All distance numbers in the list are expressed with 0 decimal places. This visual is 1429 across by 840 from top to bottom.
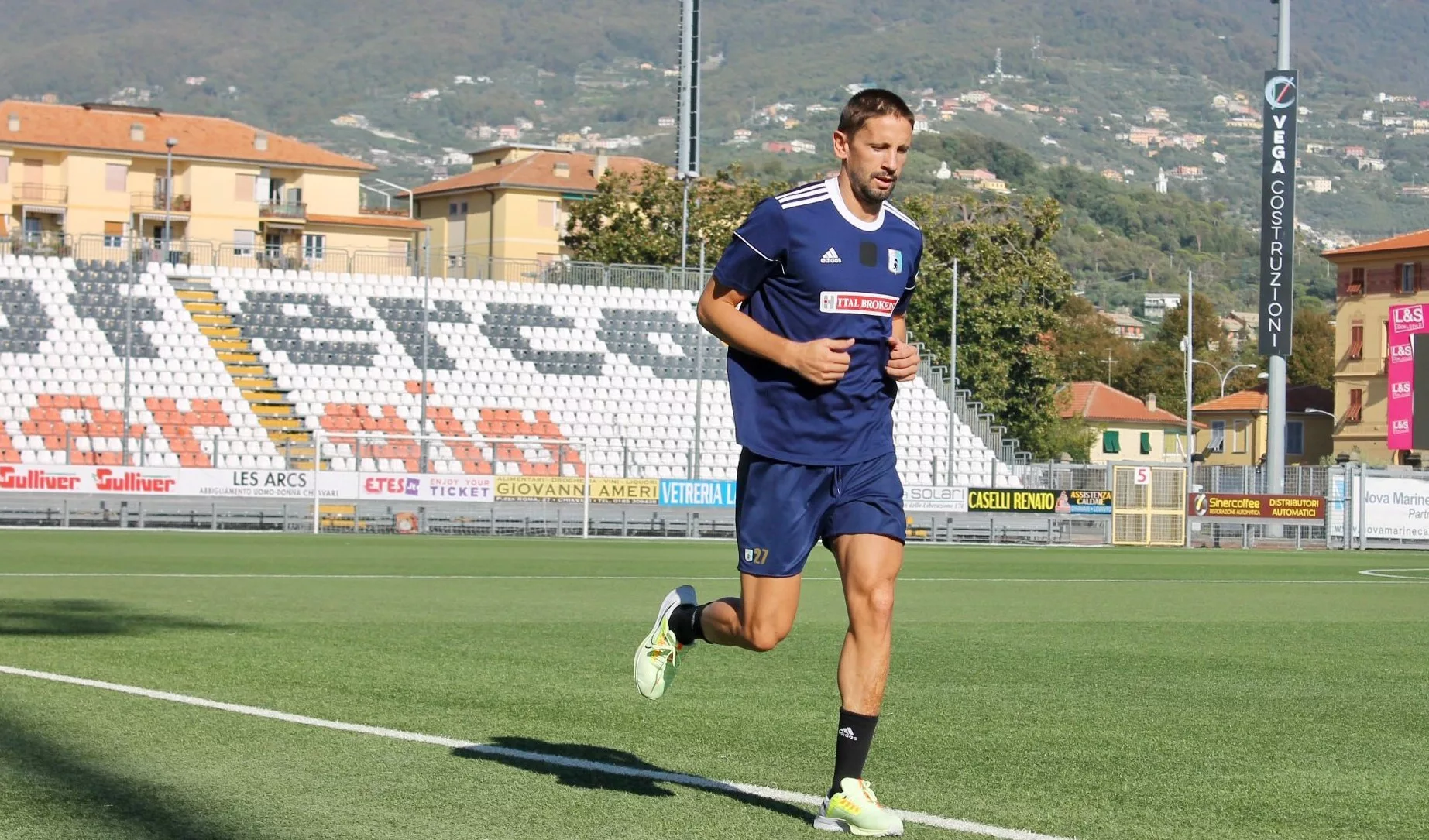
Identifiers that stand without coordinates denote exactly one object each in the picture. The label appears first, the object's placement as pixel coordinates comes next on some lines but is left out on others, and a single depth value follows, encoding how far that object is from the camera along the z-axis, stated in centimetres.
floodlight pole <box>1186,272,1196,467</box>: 6374
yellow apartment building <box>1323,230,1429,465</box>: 7581
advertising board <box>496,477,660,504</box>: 3728
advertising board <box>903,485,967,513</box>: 3928
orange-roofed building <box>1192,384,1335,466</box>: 9169
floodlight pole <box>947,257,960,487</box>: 4575
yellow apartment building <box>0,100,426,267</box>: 8588
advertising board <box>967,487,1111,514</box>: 3966
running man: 601
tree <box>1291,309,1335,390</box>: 11044
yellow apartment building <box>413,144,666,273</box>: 10044
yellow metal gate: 4012
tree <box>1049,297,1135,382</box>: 12412
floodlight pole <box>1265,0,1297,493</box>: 4645
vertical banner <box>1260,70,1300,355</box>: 4831
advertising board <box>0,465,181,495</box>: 3425
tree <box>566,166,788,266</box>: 7150
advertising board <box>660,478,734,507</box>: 3794
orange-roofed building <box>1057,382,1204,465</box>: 10500
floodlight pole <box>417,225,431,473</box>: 4472
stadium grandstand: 3988
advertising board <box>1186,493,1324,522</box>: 3959
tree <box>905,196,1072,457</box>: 6888
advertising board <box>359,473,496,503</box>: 3603
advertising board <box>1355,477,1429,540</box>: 3850
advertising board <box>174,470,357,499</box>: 3488
